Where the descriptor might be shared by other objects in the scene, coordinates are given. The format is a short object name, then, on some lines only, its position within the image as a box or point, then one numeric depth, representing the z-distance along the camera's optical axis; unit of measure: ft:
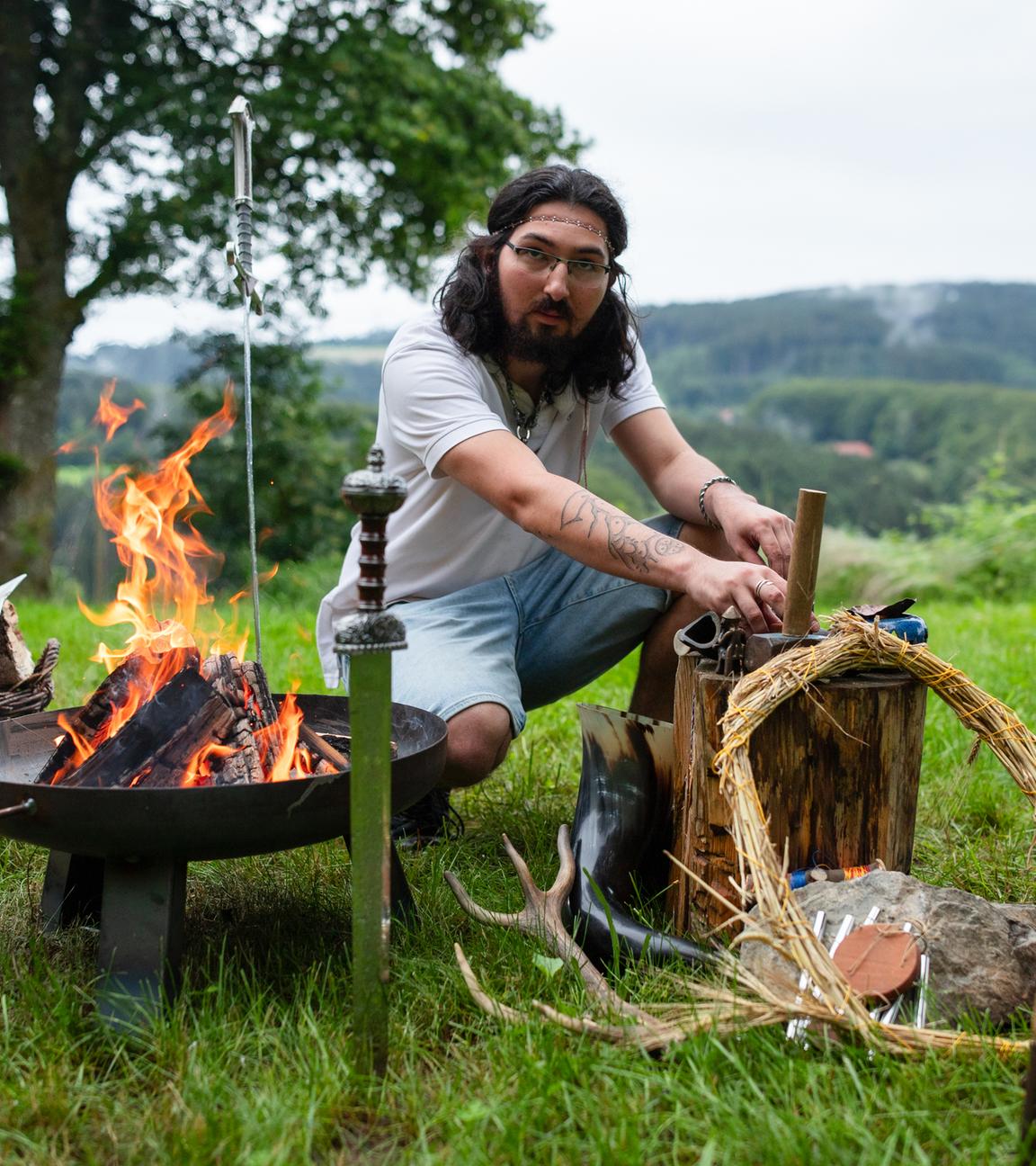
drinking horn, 8.23
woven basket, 9.36
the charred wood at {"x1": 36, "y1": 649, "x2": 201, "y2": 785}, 7.79
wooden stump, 7.39
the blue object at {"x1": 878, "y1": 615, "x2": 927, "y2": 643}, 7.88
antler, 6.16
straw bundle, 5.77
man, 9.04
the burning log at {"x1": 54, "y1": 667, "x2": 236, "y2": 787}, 7.23
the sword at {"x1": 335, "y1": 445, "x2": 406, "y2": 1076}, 5.64
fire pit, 6.28
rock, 6.39
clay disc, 6.20
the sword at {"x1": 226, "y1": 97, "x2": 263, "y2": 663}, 8.00
